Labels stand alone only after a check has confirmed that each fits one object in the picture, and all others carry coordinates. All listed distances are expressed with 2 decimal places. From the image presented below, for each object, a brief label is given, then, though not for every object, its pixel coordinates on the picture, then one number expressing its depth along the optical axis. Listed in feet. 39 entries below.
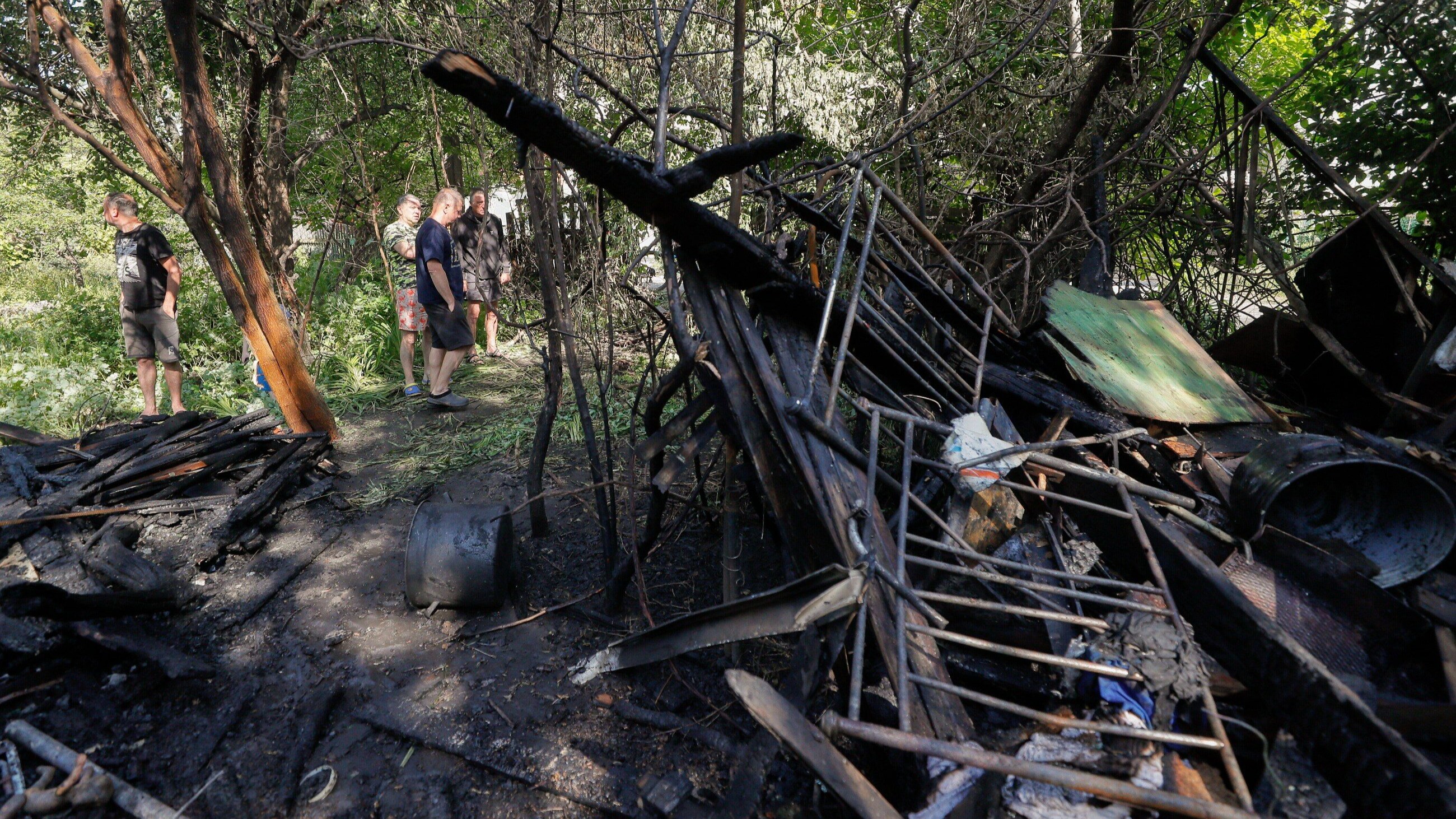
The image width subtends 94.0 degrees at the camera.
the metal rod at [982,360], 10.52
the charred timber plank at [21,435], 17.24
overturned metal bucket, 11.60
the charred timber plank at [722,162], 7.93
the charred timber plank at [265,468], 15.42
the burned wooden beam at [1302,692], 4.91
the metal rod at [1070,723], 5.22
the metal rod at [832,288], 8.57
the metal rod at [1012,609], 6.10
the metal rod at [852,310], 8.20
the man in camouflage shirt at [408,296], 22.56
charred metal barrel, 8.66
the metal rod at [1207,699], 5.19
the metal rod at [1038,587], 6.23
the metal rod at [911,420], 7.91
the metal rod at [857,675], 5.22
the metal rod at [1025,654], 5.70
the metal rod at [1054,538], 8.11
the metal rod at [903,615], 5.51
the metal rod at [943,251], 11.04
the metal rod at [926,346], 10.51
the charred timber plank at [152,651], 10.10
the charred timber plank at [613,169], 6.72
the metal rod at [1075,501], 7.53
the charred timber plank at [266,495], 13.87
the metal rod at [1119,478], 8.63
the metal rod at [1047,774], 4.45
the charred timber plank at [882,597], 6.22
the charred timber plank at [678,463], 9.73
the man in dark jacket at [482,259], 23.25
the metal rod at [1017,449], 8.23
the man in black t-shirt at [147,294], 18.45
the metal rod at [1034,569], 6.35
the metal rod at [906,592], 6.18
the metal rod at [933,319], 11.63
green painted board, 11.67
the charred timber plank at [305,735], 8.34
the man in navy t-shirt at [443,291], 20.21
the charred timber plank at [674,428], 10.18
